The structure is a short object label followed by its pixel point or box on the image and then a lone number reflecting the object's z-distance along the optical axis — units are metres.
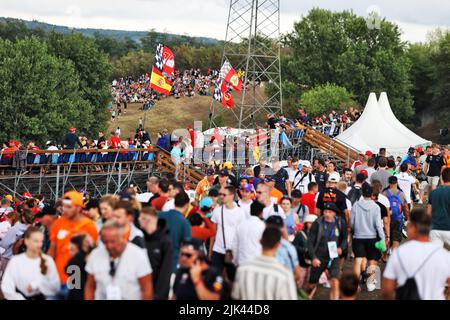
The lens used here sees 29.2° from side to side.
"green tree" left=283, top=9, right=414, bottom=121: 76.81
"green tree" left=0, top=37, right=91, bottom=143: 54.06
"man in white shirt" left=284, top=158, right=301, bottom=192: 17.48
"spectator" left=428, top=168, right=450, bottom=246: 12.45
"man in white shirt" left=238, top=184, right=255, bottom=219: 11.93
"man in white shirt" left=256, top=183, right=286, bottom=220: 11.73
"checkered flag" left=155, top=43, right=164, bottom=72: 31.69
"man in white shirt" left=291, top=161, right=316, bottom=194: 17.22
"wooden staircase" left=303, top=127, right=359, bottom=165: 35.06
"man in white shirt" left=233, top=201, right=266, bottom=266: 10.02
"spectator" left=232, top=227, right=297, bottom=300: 7.38
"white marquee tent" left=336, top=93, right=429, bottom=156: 36.28
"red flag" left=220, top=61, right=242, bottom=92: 37.19
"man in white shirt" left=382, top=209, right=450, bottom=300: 7.84
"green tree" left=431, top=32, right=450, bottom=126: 77.62
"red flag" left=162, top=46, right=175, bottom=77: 32.10
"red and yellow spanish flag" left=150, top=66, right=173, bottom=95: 31.62
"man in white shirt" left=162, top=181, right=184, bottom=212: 11.06
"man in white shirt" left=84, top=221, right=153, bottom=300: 7.78
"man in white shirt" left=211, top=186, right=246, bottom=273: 11.10
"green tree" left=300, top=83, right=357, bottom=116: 71.00
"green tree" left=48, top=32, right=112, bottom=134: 66.44
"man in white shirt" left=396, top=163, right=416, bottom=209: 17.77
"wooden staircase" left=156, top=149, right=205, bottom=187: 28.04
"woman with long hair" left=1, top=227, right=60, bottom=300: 8.62
